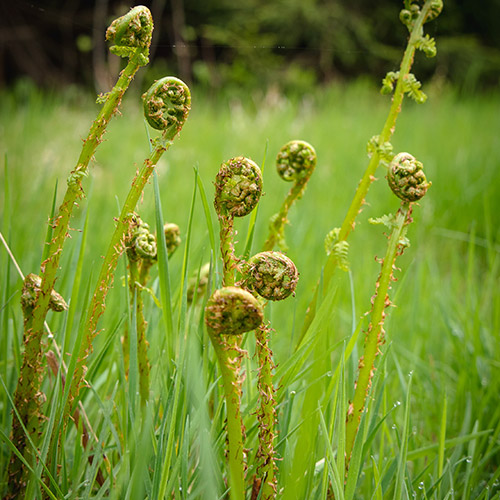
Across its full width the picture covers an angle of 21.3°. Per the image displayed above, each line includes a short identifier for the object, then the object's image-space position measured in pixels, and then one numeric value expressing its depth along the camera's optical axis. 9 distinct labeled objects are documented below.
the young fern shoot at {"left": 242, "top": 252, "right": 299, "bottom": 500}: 0.86
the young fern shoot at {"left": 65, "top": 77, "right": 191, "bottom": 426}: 0.89
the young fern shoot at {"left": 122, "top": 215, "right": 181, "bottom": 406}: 0.95
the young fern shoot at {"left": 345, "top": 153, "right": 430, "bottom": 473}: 0.90
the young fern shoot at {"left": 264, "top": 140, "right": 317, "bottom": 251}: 1.00
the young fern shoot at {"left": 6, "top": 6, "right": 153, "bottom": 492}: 0.89
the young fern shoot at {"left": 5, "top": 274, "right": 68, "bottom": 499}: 0.94
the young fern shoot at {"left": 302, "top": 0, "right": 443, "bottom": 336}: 0.96
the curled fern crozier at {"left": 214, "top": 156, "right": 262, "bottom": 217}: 0.87
